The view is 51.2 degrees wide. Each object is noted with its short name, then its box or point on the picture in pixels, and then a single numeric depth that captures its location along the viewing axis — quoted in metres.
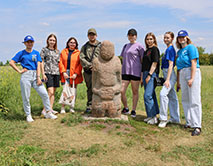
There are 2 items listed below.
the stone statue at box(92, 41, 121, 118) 5.89
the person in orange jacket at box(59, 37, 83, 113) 6.57
